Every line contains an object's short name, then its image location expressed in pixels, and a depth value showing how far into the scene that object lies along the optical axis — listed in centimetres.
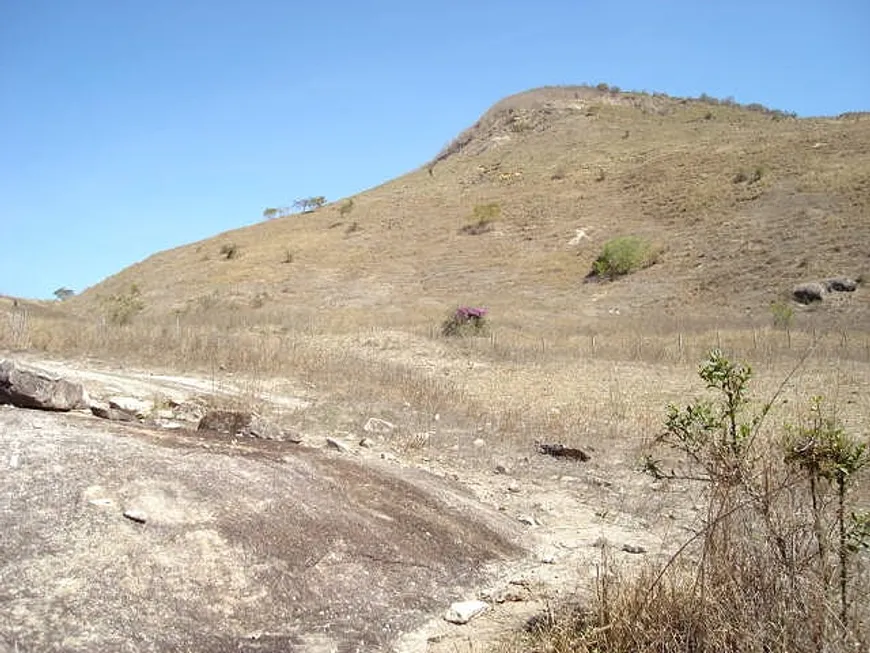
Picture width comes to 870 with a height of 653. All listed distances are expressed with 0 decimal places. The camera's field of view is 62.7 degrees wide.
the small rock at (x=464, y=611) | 371
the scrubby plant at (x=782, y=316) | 1880
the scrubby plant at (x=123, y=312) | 2029
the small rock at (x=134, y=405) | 670
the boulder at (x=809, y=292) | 2169
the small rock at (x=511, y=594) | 404
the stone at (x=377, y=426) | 807
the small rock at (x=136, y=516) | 372
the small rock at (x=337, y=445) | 664
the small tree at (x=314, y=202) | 5362
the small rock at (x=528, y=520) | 561
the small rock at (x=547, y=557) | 476
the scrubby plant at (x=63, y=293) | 5048
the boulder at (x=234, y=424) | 572
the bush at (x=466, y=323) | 1967
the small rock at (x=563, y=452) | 761
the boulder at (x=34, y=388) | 519
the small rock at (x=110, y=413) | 560
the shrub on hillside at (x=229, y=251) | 4205
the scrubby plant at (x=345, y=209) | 4746
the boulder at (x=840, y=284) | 2150
